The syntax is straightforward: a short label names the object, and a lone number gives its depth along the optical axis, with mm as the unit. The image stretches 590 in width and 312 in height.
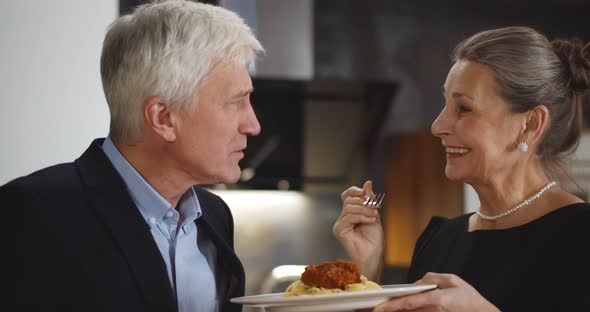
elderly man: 1838
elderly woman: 1972
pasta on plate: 1830
